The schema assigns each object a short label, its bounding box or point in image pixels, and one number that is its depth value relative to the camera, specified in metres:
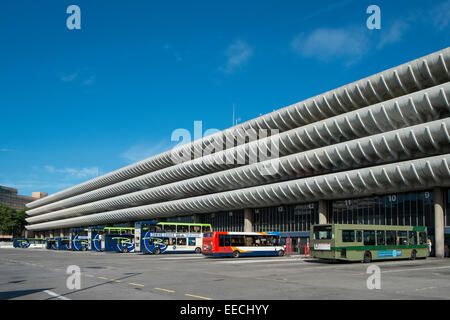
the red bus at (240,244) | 40.78
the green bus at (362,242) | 29.58
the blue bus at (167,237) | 49.59
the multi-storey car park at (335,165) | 40.72
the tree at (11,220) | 143.75
